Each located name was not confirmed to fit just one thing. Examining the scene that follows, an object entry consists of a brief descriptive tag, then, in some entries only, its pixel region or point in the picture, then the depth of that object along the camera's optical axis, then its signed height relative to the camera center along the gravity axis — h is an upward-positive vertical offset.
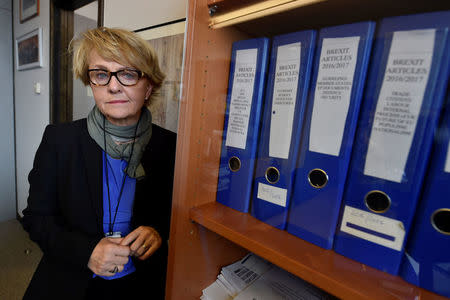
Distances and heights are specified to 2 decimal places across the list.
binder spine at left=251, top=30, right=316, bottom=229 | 0.43 +0.00
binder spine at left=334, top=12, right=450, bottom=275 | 0.30 +0.00
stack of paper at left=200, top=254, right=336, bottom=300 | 0.57 -0.43
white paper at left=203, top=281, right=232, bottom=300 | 0.60 -0.48
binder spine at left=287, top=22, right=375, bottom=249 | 0.36 +0.00
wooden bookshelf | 0.40 -0.13
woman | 0.80 -0.30
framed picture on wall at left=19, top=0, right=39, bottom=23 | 2.07 +0.85
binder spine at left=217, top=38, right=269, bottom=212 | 0.49 +0.00
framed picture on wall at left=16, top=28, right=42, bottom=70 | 2.02 +0.46
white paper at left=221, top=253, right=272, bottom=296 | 0.61 -0.44
